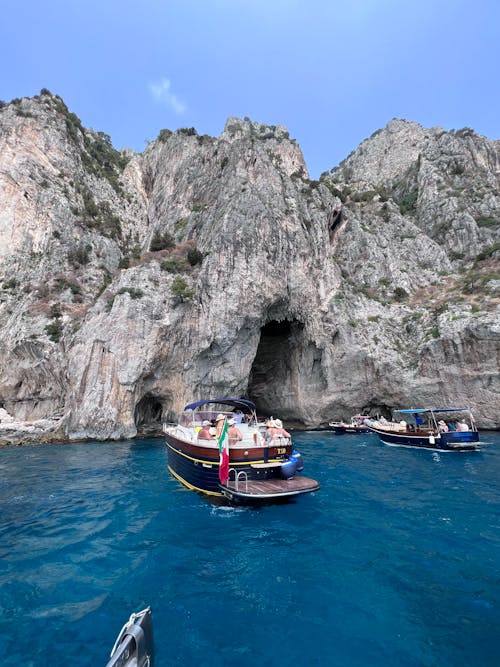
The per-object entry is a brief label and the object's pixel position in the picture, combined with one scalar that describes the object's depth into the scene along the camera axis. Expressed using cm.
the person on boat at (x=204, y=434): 1183
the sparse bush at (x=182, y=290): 2963
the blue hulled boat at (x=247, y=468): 988
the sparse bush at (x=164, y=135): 5695
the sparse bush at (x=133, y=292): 2848
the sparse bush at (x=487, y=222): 4414
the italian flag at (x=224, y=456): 1017
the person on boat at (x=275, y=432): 1191
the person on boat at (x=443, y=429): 2193
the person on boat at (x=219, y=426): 1165
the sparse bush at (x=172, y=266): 3161
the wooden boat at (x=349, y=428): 3055
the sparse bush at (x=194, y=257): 3219
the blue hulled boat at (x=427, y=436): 2050
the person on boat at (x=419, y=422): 2475
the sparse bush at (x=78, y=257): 3925
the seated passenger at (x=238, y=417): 1441
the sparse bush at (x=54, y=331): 2986
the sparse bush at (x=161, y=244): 3625
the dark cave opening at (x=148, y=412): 2962
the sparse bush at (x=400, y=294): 3897
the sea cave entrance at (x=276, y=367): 3509
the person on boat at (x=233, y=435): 1132
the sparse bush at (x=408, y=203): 5438
